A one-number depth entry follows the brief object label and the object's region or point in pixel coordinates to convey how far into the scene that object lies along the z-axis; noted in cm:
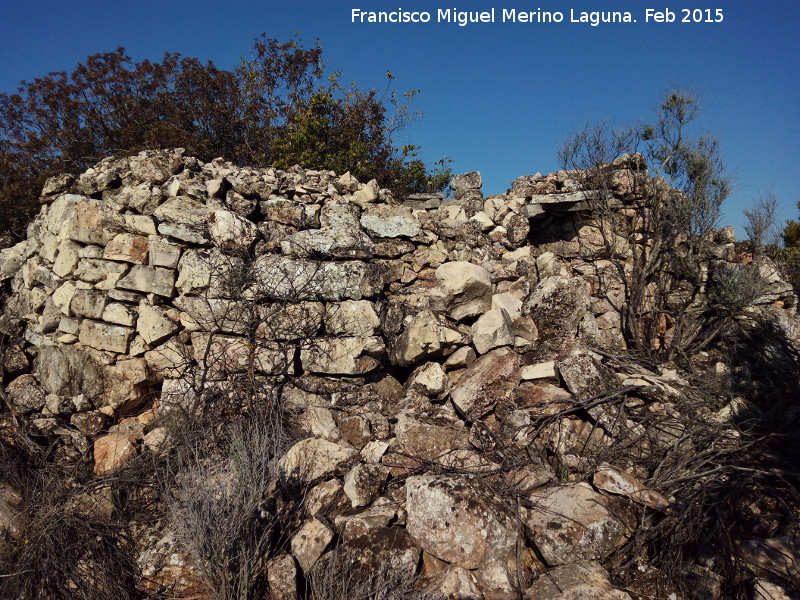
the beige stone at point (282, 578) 361
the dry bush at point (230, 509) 361
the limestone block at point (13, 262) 716
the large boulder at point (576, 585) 345
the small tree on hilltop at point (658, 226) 712
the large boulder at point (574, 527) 387
